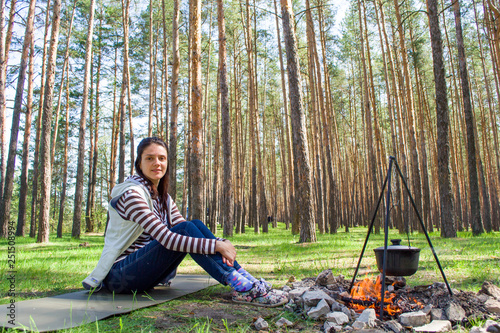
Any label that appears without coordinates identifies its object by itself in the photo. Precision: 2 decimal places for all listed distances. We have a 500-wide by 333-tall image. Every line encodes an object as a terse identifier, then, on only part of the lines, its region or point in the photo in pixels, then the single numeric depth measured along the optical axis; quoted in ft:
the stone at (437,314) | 7.62
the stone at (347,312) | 7.99
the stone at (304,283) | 10.58
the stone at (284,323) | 7.67
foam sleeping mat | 6.89
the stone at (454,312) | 7.52
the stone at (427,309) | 7.85
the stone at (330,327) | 7.23
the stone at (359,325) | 7.16
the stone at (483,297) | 8.29
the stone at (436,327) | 6.93
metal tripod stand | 7.68
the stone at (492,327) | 6.31
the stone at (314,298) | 8.63
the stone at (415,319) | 7.43
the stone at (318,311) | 8.17
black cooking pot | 8.60
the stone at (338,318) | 7.58
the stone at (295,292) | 9.20
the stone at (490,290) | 8.54
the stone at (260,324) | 7.35
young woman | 8.52
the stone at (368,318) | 7.31
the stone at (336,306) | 8.45
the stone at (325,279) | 10.41
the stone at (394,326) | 7.14
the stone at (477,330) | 6.40
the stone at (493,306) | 7.72
